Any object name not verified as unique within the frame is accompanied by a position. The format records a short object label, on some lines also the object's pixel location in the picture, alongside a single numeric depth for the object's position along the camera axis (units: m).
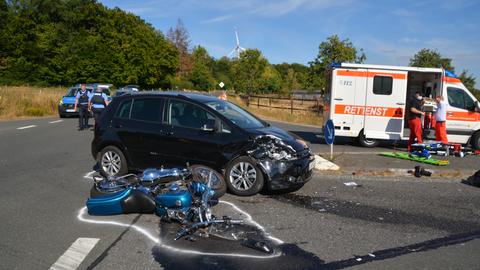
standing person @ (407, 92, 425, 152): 12.36
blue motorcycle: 5.62
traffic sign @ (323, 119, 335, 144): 10.65
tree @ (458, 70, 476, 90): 39.30
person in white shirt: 12.80
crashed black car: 7.21
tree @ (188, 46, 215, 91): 85.19
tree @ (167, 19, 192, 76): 99.94
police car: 25.52
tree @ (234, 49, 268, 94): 56.66
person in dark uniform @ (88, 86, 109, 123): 16.69
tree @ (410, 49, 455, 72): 37.28
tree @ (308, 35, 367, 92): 34.06
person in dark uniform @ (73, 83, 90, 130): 17.77
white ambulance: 13.86
